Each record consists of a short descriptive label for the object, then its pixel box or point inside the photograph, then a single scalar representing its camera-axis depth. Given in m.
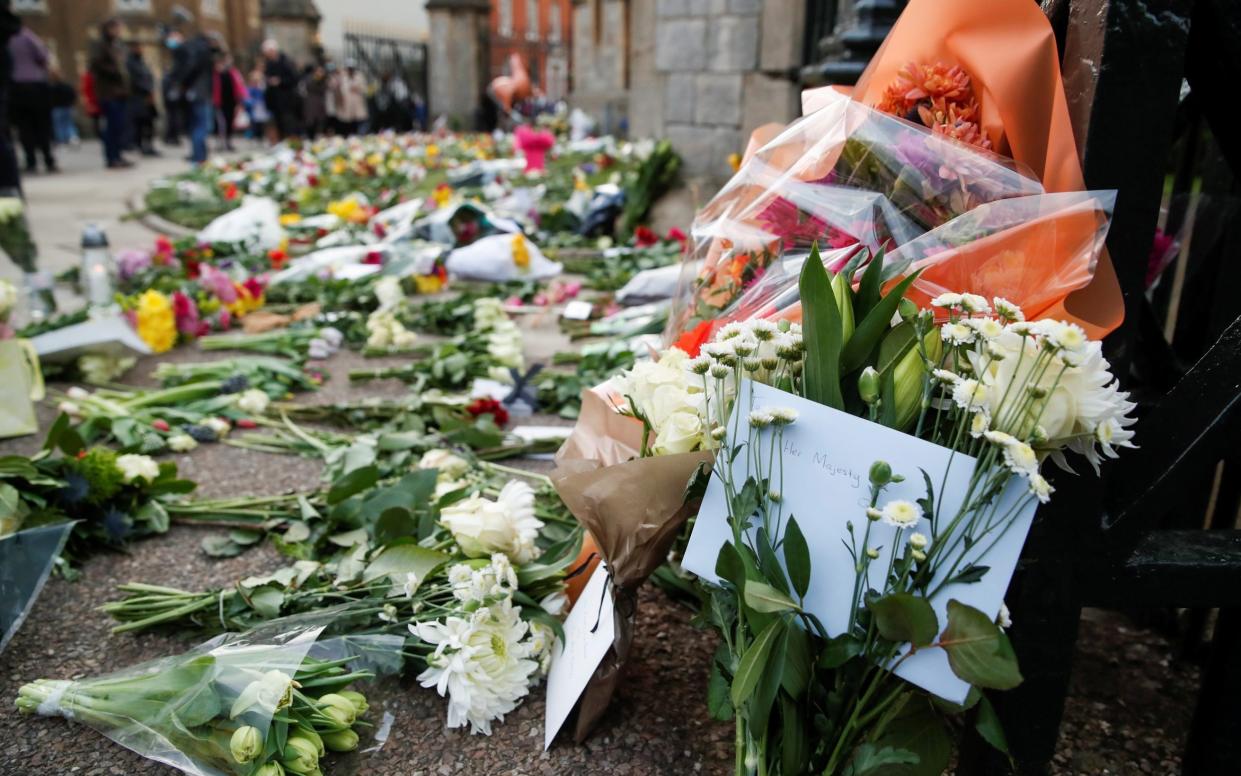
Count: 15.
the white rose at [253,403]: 3.25
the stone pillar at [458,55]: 20.89
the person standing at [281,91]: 17.34
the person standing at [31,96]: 11.09
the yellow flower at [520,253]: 5.63
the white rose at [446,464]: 2.43
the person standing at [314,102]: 18.28
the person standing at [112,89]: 13.22
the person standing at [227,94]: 15.58
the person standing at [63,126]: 16.94
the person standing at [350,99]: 18.92
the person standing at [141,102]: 14.70
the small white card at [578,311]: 4.66
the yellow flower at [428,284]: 5.29
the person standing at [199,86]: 14.48
